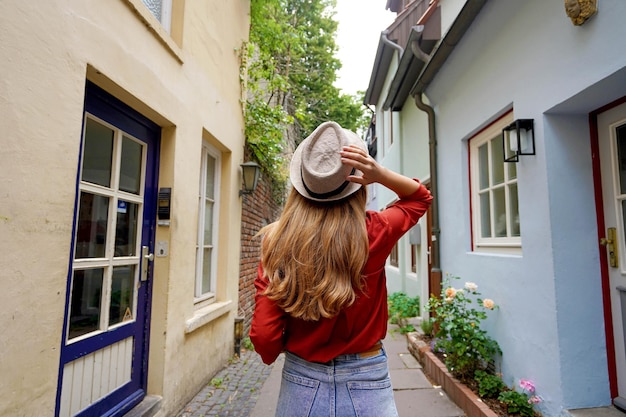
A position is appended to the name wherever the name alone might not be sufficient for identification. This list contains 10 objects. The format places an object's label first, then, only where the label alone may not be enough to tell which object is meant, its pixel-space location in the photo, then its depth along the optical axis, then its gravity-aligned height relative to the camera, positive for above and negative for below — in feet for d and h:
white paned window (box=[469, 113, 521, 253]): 9.75 +1.56
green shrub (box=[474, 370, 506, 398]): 9.00 -3.67
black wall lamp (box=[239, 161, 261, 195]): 14.78 +2.85
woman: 3.61 -0.41
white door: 7.00 +0.45
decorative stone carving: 6.42 +4.43
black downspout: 14.46 +1.56
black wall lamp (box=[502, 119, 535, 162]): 8.30 +2.59
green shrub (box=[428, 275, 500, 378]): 9.80 -2.64
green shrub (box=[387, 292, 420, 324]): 18.67 -3.50
